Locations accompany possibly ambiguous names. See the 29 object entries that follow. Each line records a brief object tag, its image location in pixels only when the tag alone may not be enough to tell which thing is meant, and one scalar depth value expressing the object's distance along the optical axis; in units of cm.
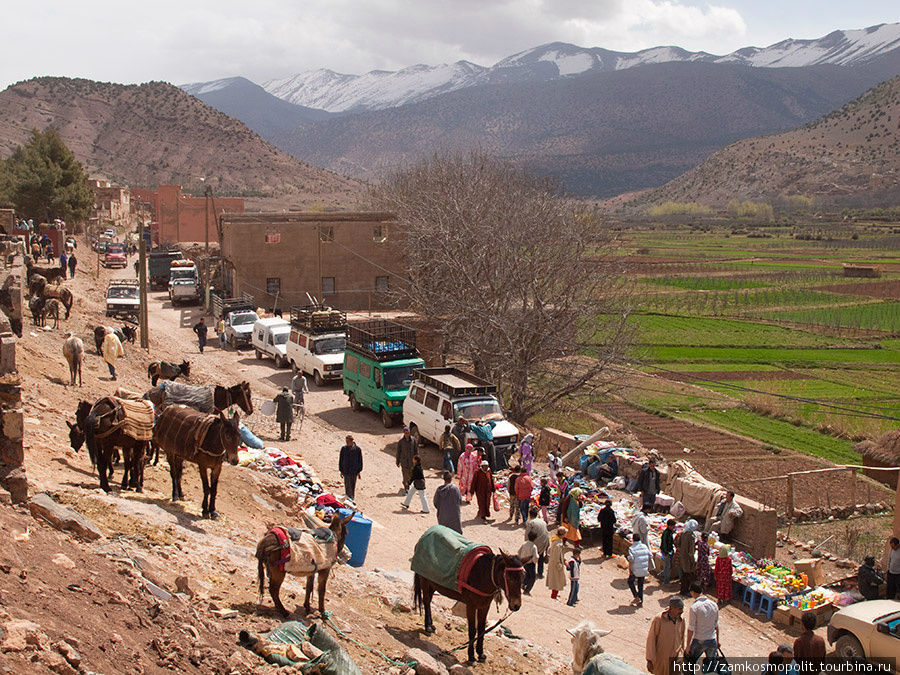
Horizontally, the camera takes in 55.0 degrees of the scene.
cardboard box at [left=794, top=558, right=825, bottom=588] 1380
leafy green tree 5362
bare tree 3022
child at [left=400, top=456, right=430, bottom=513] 1545
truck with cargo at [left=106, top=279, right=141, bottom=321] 3322
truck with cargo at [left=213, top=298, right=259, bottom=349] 3288
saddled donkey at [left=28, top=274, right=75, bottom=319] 2509
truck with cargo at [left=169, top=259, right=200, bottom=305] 4394
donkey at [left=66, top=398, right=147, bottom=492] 1118
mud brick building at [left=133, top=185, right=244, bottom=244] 6575
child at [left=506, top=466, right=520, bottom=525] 1551
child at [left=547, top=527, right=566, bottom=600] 1243
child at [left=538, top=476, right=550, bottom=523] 1548
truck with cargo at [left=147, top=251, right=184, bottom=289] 4972
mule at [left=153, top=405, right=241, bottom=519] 1088
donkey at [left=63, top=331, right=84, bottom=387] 1741
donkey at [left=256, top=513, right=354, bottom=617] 823
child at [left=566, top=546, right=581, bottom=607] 1252
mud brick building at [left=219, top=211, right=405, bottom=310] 3994
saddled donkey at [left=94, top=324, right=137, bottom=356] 2198
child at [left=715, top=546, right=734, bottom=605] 1330
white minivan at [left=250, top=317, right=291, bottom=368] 2986
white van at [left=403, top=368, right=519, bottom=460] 1917
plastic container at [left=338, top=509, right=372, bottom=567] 1188
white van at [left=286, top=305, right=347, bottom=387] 2698
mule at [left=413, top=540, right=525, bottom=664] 885
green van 2267
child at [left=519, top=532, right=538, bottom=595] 1149
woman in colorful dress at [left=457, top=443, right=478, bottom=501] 1636
